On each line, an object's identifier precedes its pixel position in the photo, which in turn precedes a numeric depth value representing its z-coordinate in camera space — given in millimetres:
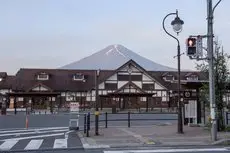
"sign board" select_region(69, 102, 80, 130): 23125
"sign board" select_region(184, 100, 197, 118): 23661
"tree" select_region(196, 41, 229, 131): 20109
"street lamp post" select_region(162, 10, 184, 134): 18859
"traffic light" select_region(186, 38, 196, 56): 16250
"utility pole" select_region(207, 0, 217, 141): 16062
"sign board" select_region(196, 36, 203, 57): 16284
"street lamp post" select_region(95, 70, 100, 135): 18891
